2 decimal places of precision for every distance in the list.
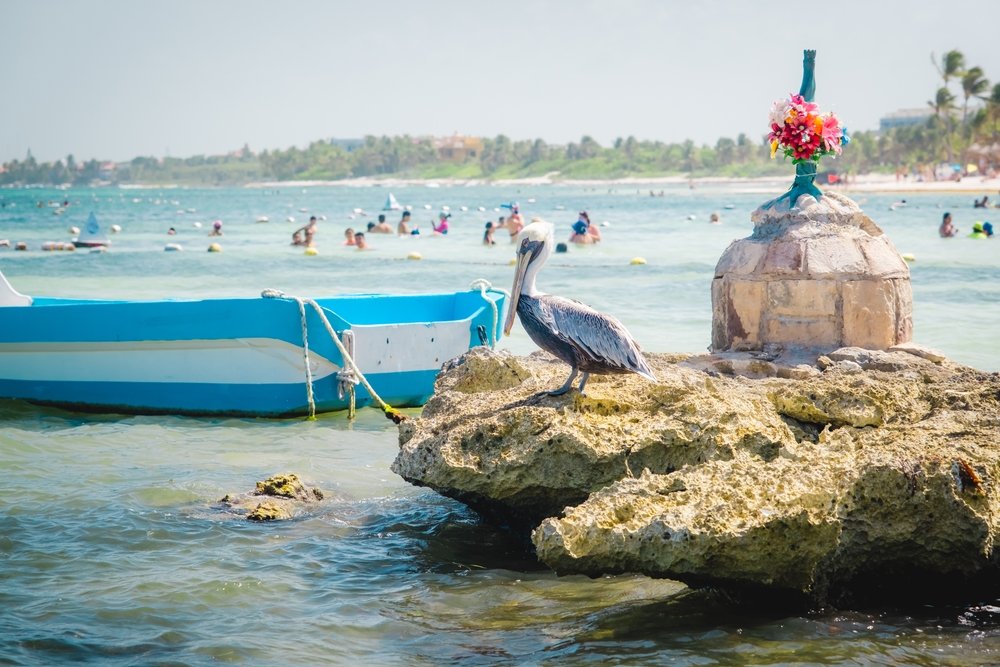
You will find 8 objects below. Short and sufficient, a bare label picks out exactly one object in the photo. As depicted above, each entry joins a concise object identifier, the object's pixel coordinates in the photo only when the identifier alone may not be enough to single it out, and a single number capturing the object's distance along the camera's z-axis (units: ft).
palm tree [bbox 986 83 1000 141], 604.49
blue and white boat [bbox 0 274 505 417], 69.72
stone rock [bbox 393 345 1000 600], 32.17
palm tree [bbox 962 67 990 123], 603.67
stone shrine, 55.98
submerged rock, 46.98
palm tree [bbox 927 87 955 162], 634.02
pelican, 39.75
